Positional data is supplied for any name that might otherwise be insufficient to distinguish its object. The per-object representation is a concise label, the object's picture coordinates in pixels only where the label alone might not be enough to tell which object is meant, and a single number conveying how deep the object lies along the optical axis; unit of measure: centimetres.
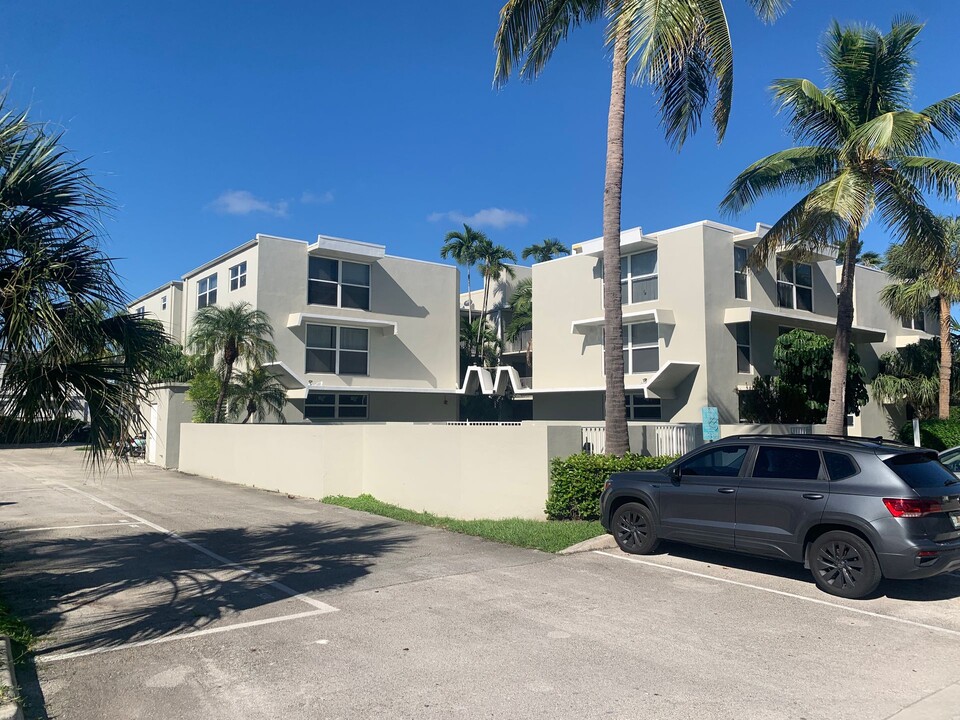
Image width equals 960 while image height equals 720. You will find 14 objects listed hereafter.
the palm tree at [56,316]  694
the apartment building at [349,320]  2727
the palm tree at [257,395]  2489
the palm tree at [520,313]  4125
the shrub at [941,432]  2473
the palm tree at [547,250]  5600
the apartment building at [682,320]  2306
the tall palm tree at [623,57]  1247
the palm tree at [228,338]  2445
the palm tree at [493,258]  4553
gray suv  755
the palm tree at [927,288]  1902
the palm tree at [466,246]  4606
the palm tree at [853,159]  1508
